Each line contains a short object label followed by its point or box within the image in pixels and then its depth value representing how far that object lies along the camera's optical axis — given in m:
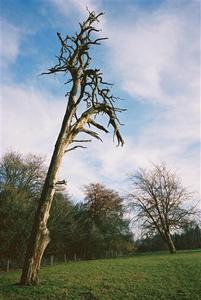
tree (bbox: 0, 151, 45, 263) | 30.69
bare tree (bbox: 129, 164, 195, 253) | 45.25
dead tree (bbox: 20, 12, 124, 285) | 13.04
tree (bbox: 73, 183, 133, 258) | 48.64
